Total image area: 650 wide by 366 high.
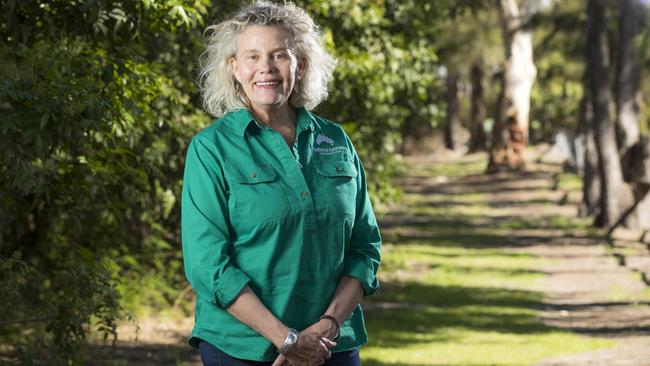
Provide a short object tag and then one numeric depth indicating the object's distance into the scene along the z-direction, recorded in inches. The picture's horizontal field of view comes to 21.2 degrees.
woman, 204.9
